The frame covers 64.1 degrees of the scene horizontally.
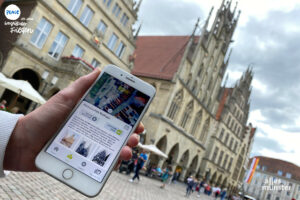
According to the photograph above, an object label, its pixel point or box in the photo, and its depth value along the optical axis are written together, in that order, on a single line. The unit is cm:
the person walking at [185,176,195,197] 1559
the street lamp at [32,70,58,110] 1515
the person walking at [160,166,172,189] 1668
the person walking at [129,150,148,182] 1212
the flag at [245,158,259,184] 3447
